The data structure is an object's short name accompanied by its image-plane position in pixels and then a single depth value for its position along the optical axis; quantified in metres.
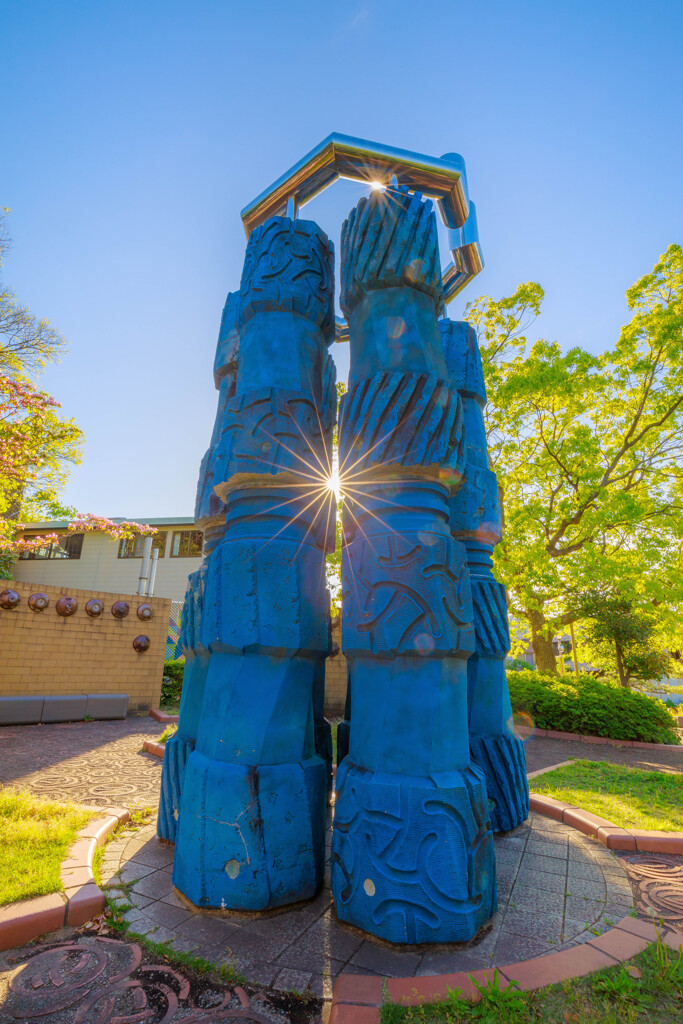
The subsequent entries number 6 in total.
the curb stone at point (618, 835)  2.96
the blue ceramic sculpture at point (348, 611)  1.96
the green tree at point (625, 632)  11.92
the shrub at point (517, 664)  25.12
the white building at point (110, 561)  18.09
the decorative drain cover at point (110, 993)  1.47
